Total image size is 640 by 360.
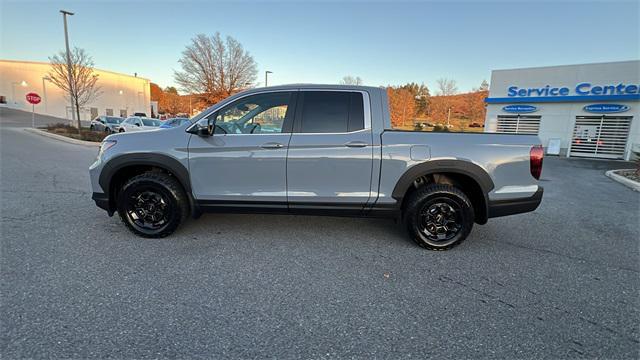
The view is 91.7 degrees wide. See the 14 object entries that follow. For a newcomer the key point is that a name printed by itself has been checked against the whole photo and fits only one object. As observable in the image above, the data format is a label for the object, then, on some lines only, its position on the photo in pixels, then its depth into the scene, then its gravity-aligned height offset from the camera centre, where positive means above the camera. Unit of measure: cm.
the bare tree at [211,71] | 2641 +481
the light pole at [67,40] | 1680 +446
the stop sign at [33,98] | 2168 +154
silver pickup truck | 358 -42
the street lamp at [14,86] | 4644 +499
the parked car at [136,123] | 1921 +7
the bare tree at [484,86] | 6535 +1081
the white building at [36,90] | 4619 +459
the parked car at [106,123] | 2388 -2
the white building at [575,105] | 1579 +188
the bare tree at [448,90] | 5781 +844
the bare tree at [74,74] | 1875 +304
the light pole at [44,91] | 4641 +443
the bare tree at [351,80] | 4451 +761
